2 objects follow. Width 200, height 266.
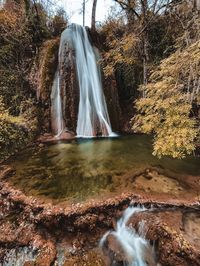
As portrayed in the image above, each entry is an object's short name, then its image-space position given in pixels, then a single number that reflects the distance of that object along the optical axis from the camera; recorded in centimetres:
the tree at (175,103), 305
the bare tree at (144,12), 830
